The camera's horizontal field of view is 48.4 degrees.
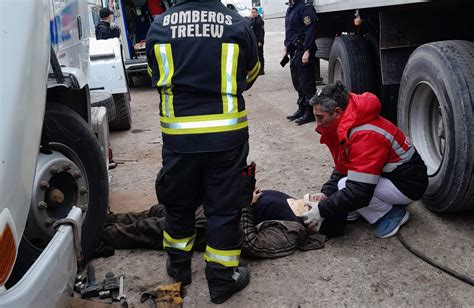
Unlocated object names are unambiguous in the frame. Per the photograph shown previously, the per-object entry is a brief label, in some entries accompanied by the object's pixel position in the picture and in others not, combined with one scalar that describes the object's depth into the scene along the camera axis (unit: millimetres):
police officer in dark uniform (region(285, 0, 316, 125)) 6906
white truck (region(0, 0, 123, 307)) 1769
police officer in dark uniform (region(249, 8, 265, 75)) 12555
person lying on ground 3332
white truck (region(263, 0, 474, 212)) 3227
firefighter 2635
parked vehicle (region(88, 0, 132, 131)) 6789
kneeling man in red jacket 3254
